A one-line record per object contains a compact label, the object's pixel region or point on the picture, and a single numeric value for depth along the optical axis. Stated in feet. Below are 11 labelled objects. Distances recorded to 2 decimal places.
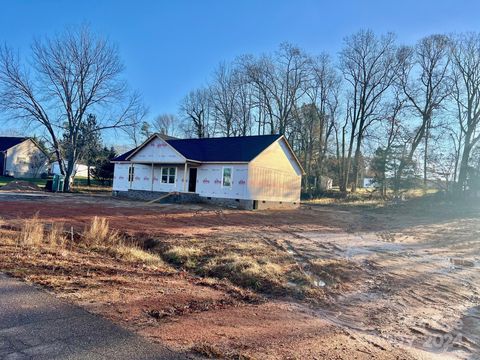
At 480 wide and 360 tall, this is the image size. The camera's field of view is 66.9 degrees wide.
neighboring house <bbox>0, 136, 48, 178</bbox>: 153.89
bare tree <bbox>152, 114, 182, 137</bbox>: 218.38
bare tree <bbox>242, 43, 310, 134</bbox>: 147.95
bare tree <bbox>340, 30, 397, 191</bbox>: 139.54
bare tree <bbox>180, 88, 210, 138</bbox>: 170.65
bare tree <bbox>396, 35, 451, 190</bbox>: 128.47
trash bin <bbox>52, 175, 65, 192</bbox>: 108.58
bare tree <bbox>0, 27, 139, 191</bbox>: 110.11
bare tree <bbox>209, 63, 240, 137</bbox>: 161.89
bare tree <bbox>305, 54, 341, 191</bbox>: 152.05
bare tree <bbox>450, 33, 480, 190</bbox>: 115.34
